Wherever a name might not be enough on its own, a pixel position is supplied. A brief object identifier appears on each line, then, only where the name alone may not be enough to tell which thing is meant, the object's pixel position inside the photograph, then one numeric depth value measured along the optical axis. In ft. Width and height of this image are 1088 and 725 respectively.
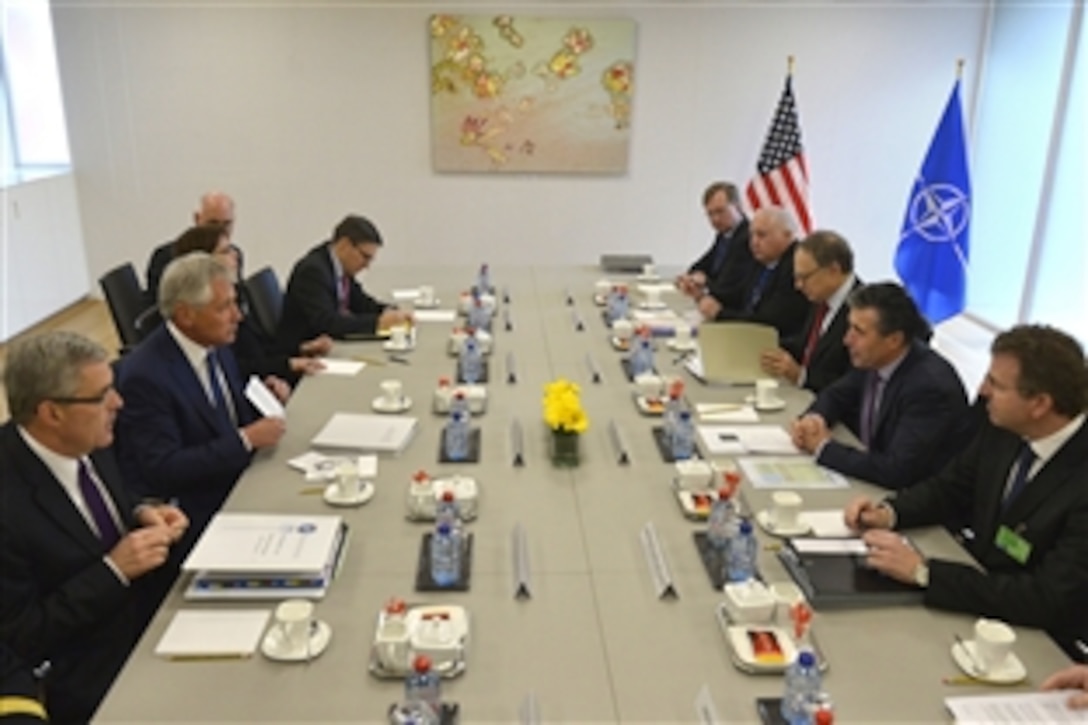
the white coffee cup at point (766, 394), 10.39
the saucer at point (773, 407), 10.37
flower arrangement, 8.43
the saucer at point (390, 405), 9.96
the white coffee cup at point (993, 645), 5.62
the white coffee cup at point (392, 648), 5.54
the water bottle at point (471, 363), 11.10
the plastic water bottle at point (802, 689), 5.17
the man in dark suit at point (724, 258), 16.19
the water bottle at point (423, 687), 5.18
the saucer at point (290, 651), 5.68
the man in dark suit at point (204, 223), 13.83
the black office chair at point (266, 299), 13.92
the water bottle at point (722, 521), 7.07
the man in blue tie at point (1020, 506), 6.23
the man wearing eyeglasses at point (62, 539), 6.24
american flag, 21.24
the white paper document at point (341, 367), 11.34
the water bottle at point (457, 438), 8.75
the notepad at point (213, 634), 5.72
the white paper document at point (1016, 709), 5.25
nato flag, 20.16
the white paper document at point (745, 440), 9.11
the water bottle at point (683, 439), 8.87
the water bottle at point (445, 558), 6.57
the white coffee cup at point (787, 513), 7.41
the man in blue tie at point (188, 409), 8.39
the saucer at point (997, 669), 5.58
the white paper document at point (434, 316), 13.96
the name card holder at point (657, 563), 6.54
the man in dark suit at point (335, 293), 13.07
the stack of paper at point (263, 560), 6.33
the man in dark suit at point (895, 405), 8.45
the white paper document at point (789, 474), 8.34
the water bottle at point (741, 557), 6.72
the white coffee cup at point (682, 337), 12.61
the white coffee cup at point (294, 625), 5.74
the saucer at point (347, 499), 7.72
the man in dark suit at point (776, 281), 14.07
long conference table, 5.35
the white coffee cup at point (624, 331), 12.77
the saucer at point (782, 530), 7.34
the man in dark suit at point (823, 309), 11.39
